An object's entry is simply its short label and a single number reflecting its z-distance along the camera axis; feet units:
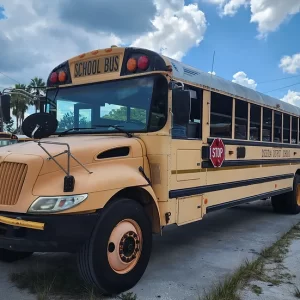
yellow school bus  8.47
